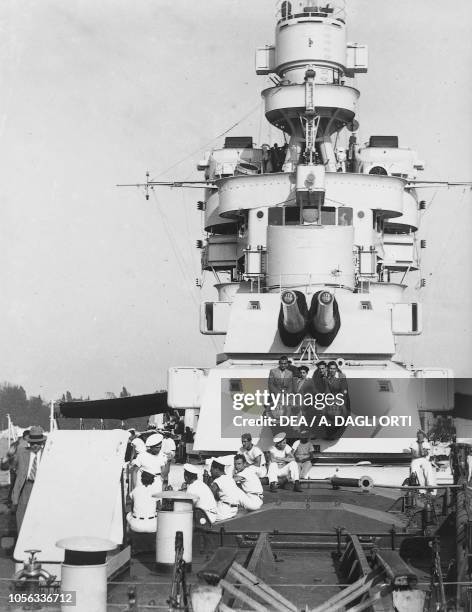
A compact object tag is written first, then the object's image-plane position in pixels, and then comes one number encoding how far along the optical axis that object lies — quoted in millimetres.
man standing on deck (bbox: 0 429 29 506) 9945
